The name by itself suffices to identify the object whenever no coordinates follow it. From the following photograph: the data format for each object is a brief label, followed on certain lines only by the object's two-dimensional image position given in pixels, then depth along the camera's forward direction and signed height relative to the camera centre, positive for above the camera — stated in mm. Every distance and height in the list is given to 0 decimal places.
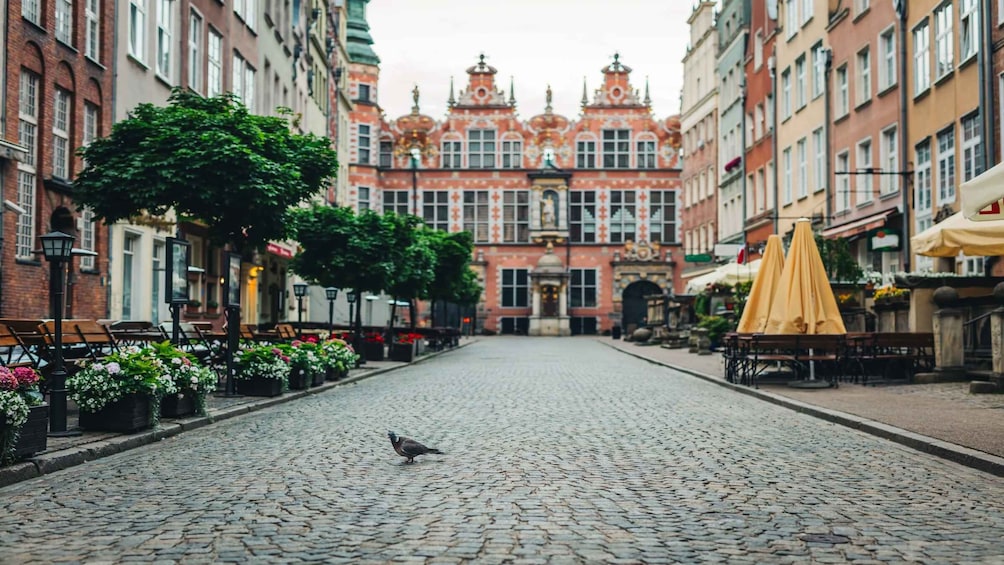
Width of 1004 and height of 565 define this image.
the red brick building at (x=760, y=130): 44750 +7595
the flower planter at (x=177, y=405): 13648 -1043
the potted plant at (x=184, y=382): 13547 -766
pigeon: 9727 -1088
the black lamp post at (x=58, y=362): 11477 -443
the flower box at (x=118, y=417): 11906 -1025
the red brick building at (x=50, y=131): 20406 +3550
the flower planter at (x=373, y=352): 33594 -990
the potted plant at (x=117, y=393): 11820 -775
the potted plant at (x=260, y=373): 17859 -851
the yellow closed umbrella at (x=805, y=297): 20188 +377
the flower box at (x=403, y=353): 32688 -992
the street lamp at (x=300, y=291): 36109 +830
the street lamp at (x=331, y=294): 29578 +605
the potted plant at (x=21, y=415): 9023 -784
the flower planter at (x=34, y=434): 9391 -963
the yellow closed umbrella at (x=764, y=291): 21062 +508
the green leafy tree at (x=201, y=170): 17078 +2186
